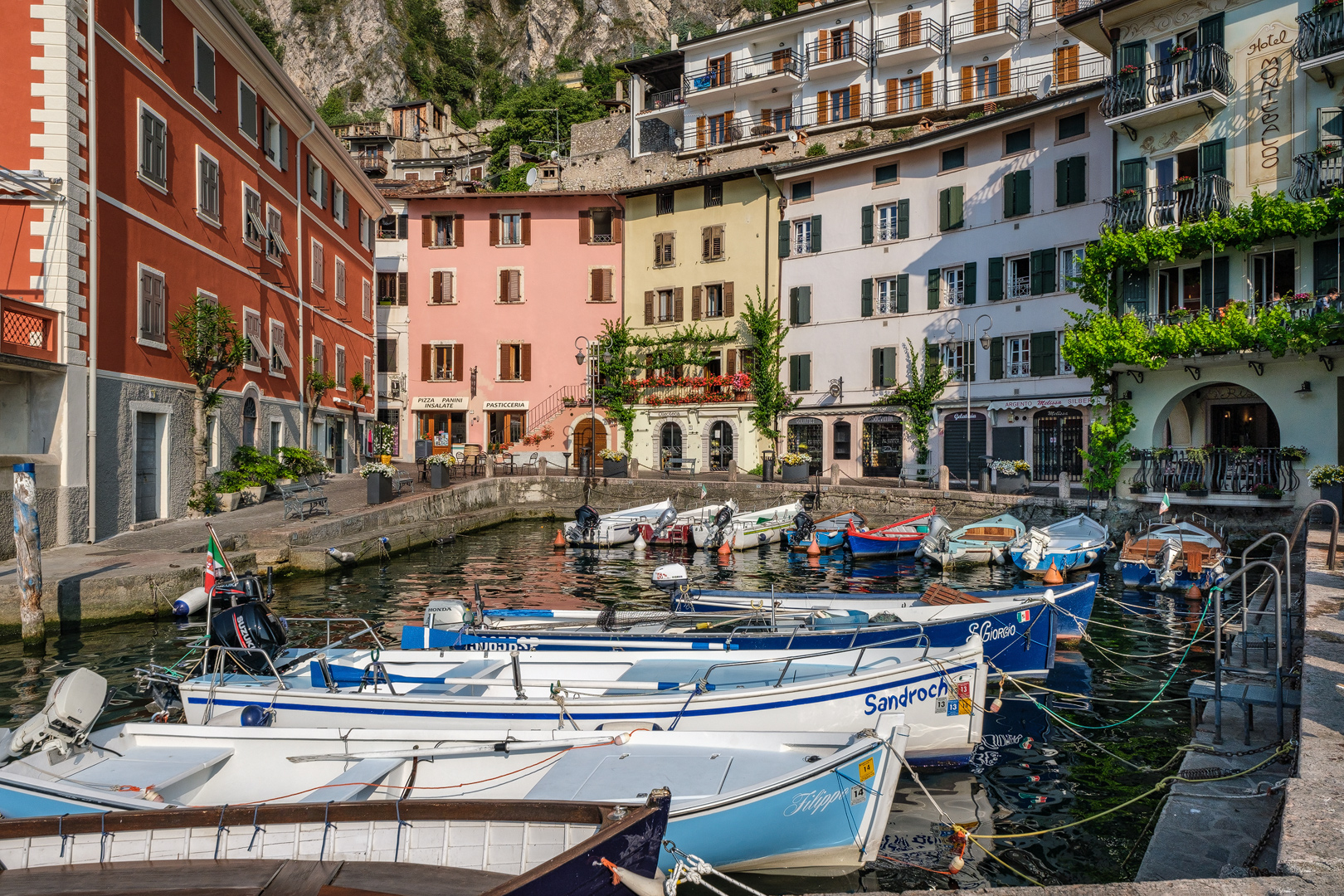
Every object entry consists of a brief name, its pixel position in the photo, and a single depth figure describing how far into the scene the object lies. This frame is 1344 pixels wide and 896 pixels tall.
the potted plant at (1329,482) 19.97
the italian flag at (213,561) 12.59
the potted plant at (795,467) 32.53
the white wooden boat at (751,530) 26.56
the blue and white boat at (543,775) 6.34
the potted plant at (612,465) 35.59
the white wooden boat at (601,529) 27.28
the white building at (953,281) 30.45
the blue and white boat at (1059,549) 20.66
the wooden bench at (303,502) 21.19
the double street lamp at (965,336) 32.38
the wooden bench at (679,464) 39.72
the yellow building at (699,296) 39.00
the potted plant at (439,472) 29.52
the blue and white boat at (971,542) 22.66
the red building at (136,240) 17.14
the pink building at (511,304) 42.66
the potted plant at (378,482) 24.64
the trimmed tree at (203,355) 21.28
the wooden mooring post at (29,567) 13.19
